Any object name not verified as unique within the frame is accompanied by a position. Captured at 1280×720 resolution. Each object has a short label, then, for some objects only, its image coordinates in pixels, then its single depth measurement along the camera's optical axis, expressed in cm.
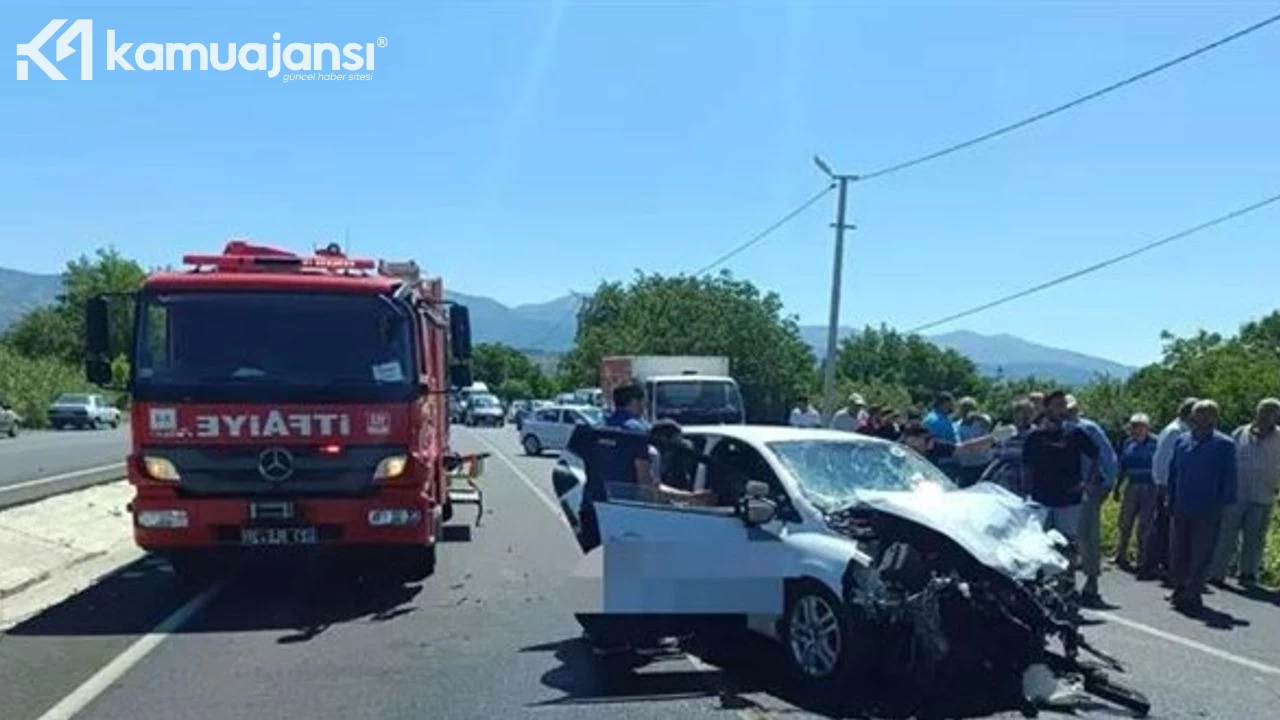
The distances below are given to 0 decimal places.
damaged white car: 701
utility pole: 3522
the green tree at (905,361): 12256
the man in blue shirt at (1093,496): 1180
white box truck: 3241
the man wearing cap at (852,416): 1896
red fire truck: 1028
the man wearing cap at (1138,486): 1352
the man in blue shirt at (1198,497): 1134
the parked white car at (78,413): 5772
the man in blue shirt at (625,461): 852
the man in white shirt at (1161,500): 1286
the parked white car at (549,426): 3941
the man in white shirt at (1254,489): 1224
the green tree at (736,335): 5744
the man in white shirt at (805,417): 2591
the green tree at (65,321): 9425
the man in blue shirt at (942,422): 1557
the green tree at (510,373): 12838
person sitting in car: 872
